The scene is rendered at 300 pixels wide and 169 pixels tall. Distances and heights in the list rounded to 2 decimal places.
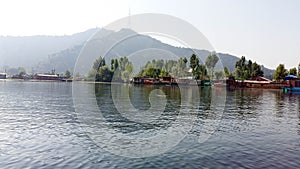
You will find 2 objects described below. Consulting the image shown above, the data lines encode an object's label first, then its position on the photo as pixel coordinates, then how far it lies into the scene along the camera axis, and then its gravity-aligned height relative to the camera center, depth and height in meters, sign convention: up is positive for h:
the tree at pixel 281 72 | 194.29 +5.18
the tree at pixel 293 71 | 192.26 +5.84
